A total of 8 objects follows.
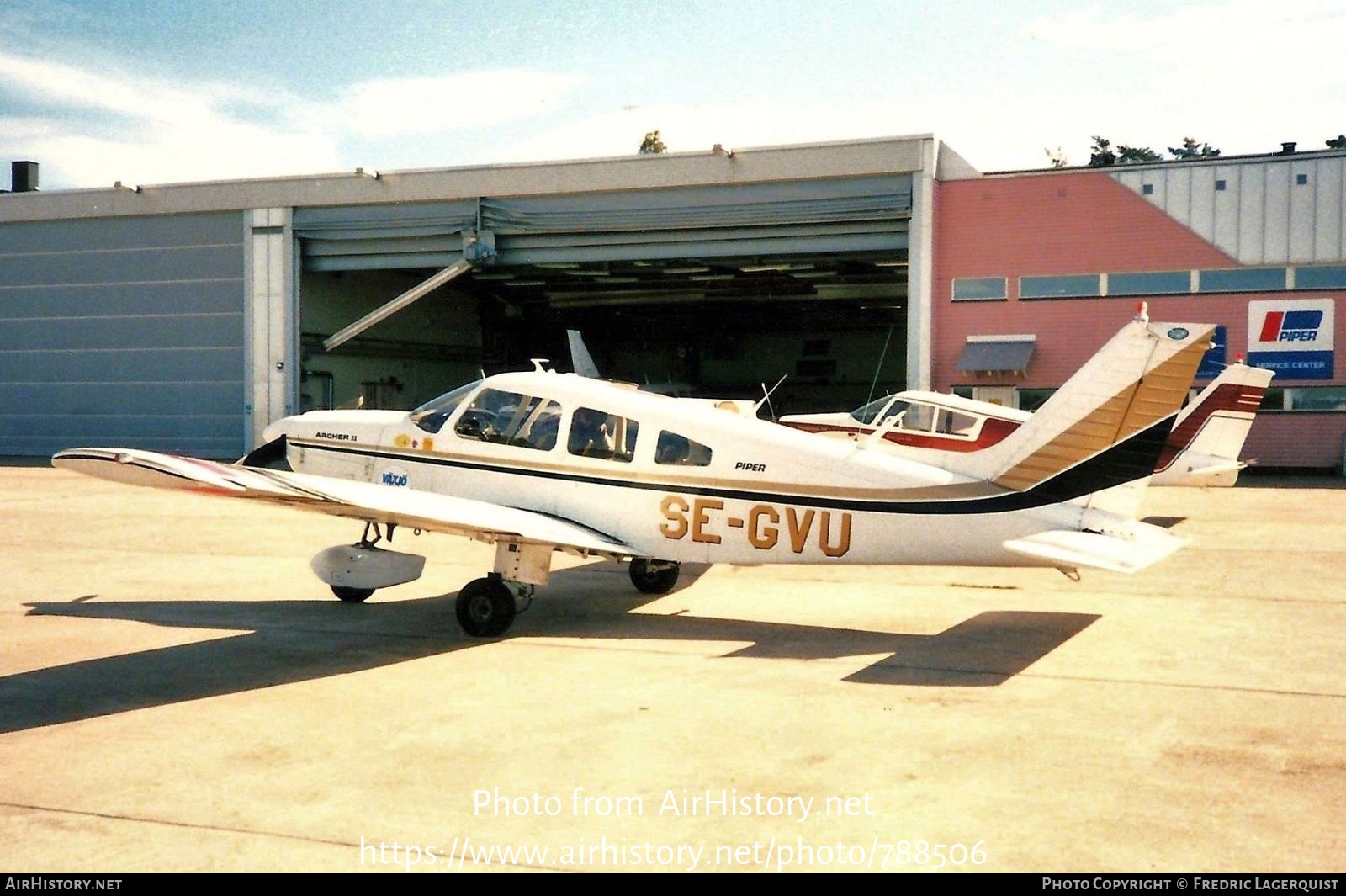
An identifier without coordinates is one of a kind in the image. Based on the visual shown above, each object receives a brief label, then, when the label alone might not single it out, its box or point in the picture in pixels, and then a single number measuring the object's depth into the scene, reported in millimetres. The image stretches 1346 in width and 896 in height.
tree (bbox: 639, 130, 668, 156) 77250
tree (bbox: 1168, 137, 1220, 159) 81750
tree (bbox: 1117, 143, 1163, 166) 78750
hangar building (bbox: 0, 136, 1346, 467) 29672
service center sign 29297
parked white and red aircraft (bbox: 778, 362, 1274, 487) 18969
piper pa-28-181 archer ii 8539
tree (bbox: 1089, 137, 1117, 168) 77750
